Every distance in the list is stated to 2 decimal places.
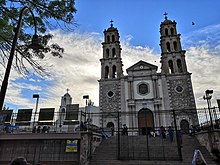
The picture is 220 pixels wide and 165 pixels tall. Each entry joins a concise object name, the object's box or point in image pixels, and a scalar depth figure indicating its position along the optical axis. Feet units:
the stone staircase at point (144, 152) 34.91
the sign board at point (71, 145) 36.94
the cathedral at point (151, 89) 73.46
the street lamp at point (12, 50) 13.06
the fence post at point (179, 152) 34.60
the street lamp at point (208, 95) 53.16
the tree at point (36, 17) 18.70
